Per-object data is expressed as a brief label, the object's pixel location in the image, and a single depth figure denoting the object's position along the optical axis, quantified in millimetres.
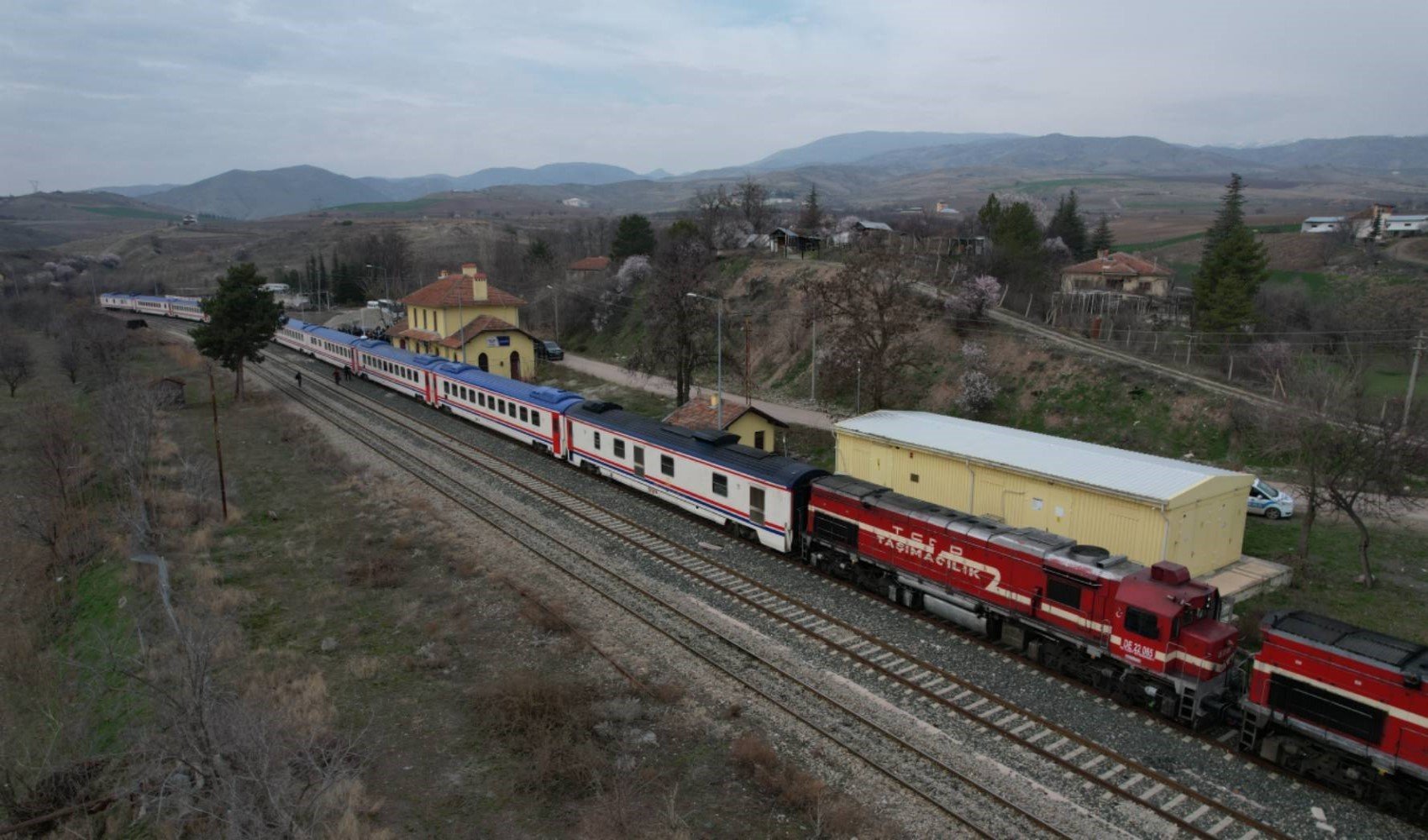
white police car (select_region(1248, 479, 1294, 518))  27578
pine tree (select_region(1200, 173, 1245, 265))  73369
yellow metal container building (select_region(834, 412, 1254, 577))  21078
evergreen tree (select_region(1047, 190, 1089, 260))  87312
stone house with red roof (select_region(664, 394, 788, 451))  32562
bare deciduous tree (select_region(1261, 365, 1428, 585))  20844
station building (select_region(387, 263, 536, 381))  56031
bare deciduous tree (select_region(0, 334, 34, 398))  54281
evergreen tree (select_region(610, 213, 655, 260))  80562
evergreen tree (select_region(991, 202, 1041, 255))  64875
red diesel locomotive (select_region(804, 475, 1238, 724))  15305
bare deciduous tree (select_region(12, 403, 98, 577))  27703
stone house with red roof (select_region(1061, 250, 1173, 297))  65875
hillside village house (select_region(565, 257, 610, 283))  84938
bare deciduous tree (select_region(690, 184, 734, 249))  78375
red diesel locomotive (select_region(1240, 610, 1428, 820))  12562
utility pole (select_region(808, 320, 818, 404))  46703
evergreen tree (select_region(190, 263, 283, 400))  49062
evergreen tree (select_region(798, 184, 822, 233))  84250
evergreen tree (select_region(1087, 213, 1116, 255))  85938
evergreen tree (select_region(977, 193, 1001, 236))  72625
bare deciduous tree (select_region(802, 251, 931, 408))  33719
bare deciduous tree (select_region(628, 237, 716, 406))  42000
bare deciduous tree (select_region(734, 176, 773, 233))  84500
